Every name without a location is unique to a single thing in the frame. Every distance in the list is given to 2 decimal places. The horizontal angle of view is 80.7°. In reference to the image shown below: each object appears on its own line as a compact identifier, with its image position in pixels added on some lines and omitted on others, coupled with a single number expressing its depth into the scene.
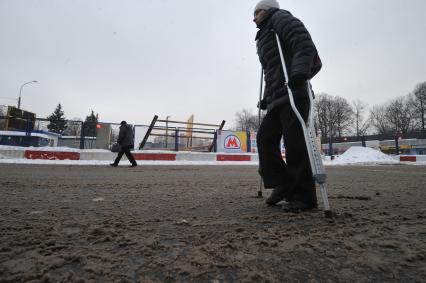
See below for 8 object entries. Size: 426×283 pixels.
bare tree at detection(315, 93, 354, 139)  63.75
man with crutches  1.80
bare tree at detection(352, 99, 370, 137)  65.06
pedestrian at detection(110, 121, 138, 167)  9.26
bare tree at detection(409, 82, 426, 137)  53.00
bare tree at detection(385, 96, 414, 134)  56.51
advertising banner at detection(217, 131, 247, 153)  14.53
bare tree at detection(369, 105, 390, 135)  62.28
